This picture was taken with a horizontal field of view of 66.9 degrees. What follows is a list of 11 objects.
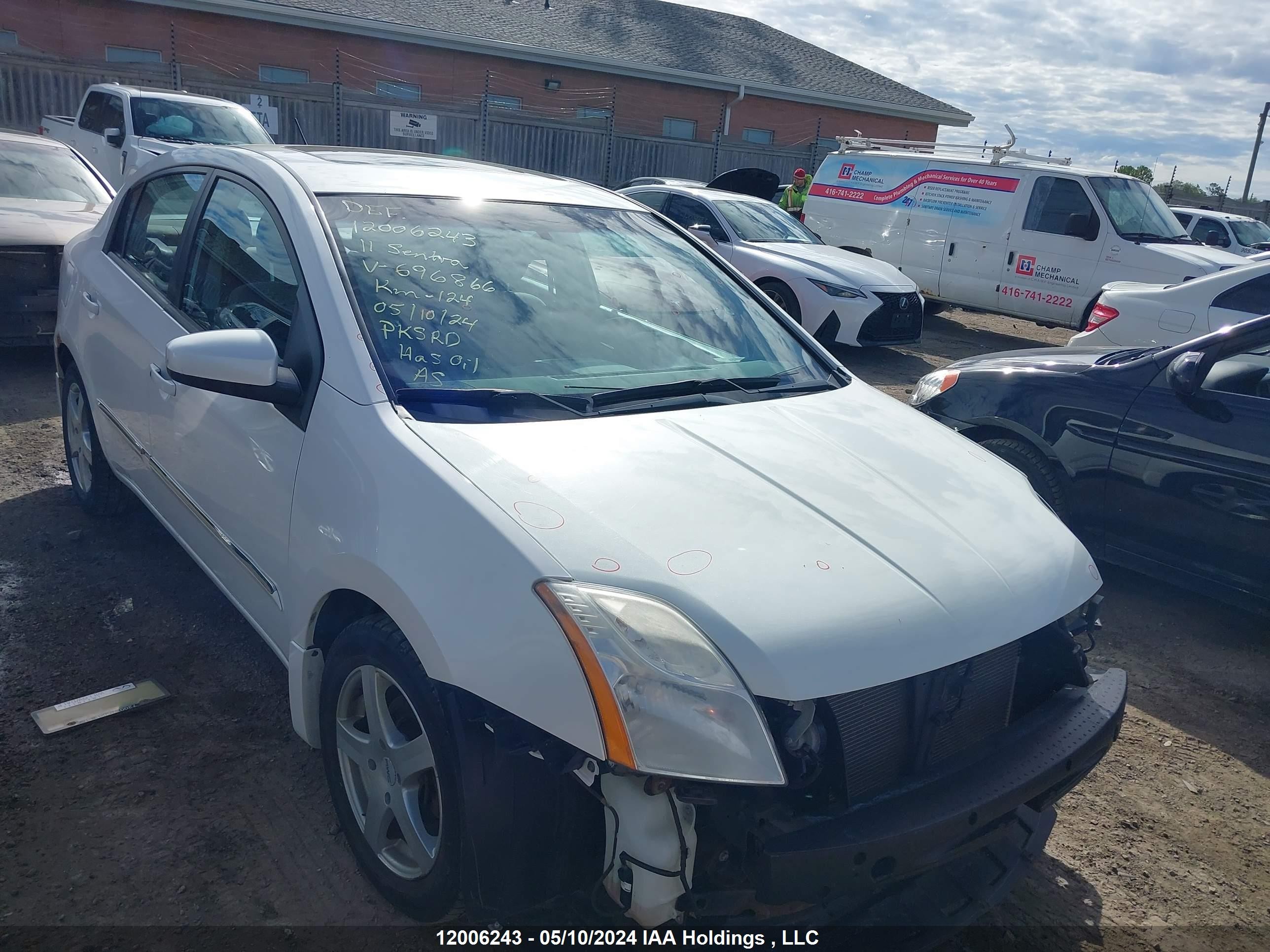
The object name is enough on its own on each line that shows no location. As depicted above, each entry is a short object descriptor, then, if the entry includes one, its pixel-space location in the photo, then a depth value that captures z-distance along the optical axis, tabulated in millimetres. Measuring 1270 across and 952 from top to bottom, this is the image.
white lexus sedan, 9953
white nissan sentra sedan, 1862
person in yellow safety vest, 16094
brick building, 20328
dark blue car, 4184
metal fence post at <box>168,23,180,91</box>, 17391
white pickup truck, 11609
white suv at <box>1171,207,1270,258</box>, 16562
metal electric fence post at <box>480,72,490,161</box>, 19766
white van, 11502
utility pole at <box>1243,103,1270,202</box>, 41406
